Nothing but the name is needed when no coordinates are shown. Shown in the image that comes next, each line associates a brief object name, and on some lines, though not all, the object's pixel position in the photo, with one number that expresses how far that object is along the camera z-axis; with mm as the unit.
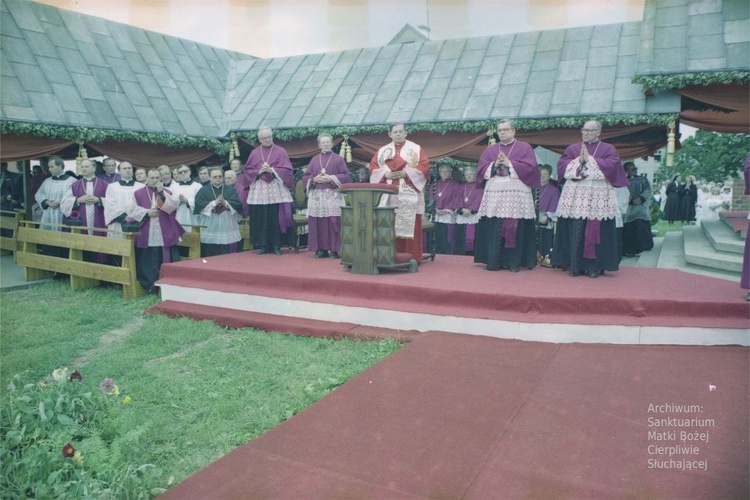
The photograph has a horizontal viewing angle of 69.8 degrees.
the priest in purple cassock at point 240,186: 9559
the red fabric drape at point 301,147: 11984
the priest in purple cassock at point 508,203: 6734
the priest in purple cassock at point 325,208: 8336
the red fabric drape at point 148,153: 10991
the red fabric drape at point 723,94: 8312
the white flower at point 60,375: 3494
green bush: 2580
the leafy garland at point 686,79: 8188
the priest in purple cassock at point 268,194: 8508
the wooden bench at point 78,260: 7879
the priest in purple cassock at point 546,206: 9625
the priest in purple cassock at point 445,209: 11430
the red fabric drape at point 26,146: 9398
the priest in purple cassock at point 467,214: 11078
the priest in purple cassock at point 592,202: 6312
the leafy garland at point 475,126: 8927
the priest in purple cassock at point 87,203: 9039
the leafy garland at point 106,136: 9398
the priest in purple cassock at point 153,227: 8078
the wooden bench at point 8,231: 10070
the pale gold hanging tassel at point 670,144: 8594
